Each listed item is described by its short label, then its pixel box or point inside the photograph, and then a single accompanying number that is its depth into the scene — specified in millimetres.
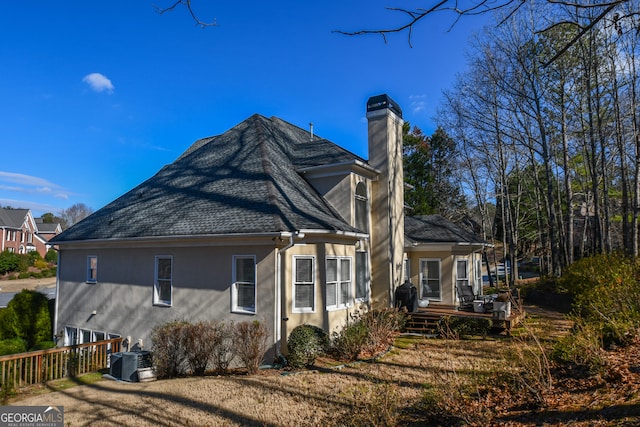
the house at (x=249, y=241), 10703
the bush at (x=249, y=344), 9062
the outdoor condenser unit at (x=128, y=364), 9588
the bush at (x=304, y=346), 9336
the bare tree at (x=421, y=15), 3949
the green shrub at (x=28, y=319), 14867
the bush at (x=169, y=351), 9453
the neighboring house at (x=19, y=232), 51406
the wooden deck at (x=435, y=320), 12852
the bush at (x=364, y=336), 9922
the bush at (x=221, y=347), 9500
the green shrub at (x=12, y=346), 12578
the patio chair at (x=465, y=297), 15742
